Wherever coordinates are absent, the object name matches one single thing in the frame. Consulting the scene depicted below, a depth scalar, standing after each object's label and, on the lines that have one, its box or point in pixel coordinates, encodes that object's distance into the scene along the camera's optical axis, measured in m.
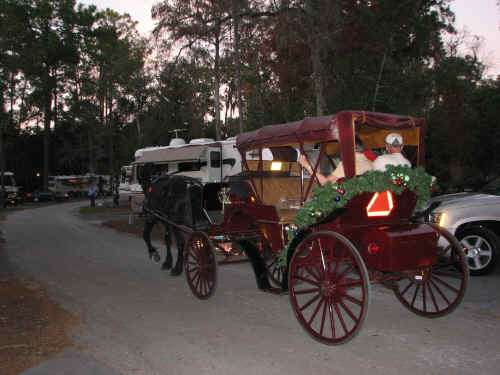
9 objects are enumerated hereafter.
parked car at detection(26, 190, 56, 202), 45.22
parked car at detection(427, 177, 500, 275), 7.45
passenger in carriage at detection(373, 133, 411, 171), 4.95
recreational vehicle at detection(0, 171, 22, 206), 37.62
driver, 5.09
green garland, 4.62
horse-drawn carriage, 4.61
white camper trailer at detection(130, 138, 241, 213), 19.95
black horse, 7.90
